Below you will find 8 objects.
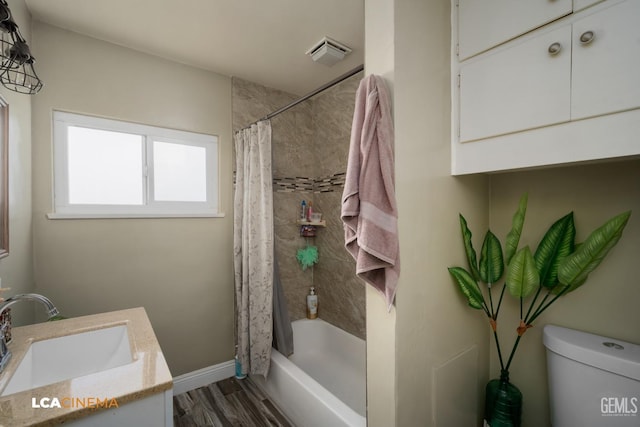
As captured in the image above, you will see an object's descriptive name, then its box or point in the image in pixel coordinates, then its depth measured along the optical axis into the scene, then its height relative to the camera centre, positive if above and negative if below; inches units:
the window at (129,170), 66.3 +11.0
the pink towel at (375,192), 38.0 +2.4
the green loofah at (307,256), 98.6 -17.2
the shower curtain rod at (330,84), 49.1 +25.5
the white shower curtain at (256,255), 76.2 -13.0
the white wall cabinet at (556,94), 33.4 +16.2
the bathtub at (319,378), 58.1 -47.0
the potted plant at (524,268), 39.1 -9.8
